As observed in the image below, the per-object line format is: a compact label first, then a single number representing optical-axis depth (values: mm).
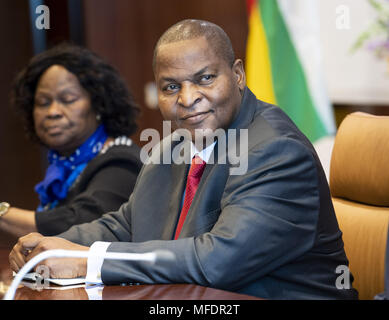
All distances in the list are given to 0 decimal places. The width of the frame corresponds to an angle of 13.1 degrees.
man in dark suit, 2812
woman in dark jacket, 3469
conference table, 2725
